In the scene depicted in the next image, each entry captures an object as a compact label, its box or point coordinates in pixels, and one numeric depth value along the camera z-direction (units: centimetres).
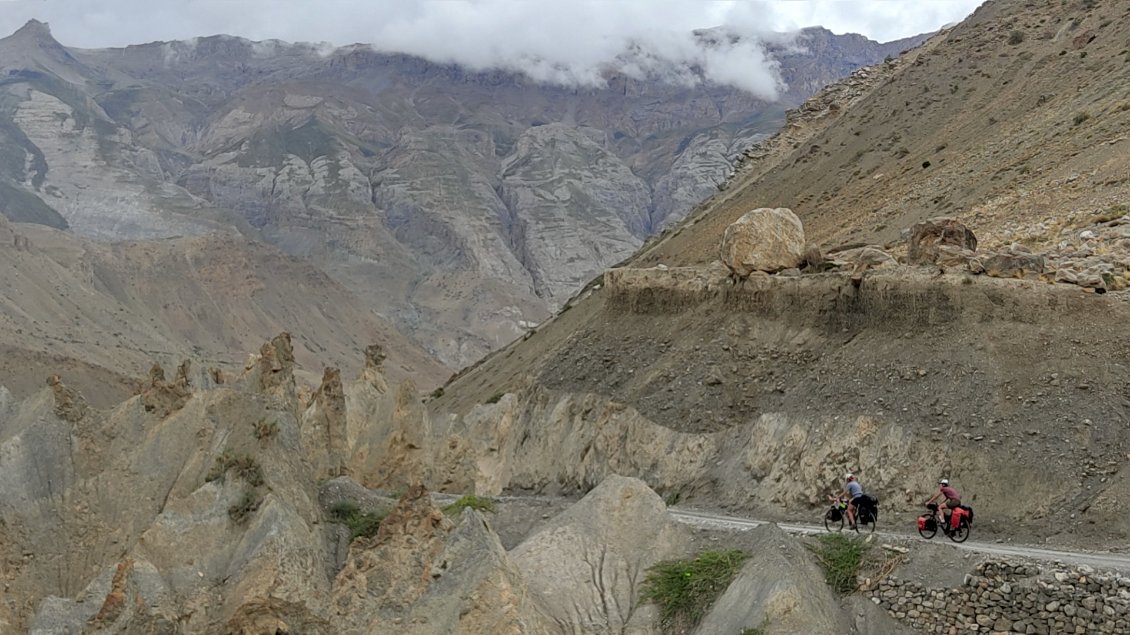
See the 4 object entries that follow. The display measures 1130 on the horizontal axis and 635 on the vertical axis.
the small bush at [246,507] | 2239
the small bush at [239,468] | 2358
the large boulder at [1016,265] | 2675
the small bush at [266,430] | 2506
